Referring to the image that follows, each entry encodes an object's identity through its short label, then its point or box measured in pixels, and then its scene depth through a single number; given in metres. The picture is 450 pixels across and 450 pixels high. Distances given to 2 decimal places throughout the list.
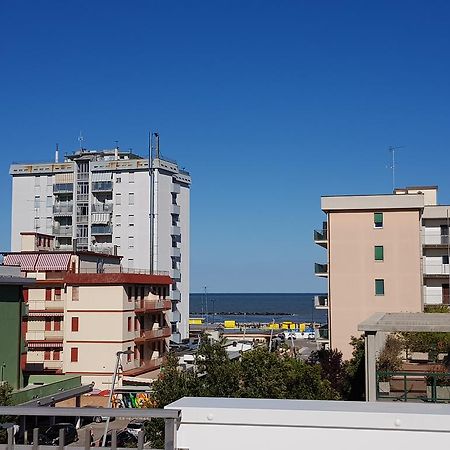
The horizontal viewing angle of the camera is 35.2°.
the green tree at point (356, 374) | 26.19
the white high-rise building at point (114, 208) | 76.88
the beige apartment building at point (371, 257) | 40.78
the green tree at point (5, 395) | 26.50
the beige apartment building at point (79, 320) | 45.03
